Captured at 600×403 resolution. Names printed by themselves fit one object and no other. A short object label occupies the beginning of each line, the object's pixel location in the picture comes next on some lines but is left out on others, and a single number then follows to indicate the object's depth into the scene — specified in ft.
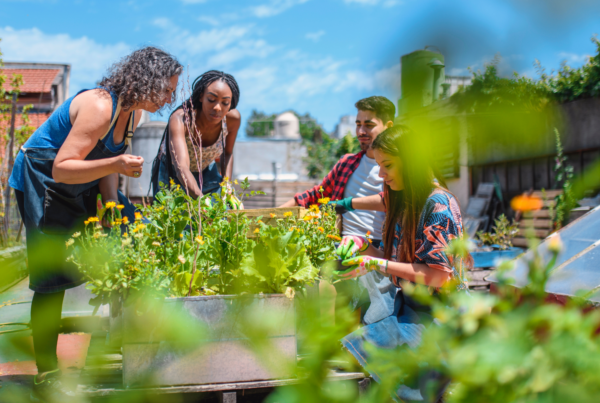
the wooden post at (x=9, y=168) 15.66
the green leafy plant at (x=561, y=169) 17.86
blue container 12.71
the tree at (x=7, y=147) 15.56
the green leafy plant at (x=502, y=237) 16.72
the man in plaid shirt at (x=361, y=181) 8.80
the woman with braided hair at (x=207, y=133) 7.67
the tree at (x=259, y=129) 146.82
